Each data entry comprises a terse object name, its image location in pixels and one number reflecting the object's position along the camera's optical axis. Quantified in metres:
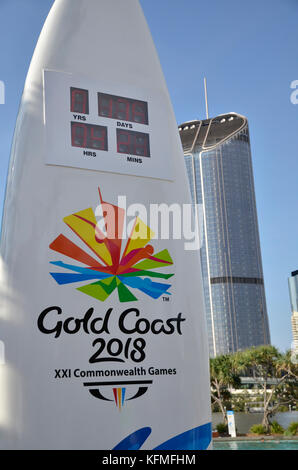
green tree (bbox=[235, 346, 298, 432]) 27.86
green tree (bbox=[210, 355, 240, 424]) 28.73
